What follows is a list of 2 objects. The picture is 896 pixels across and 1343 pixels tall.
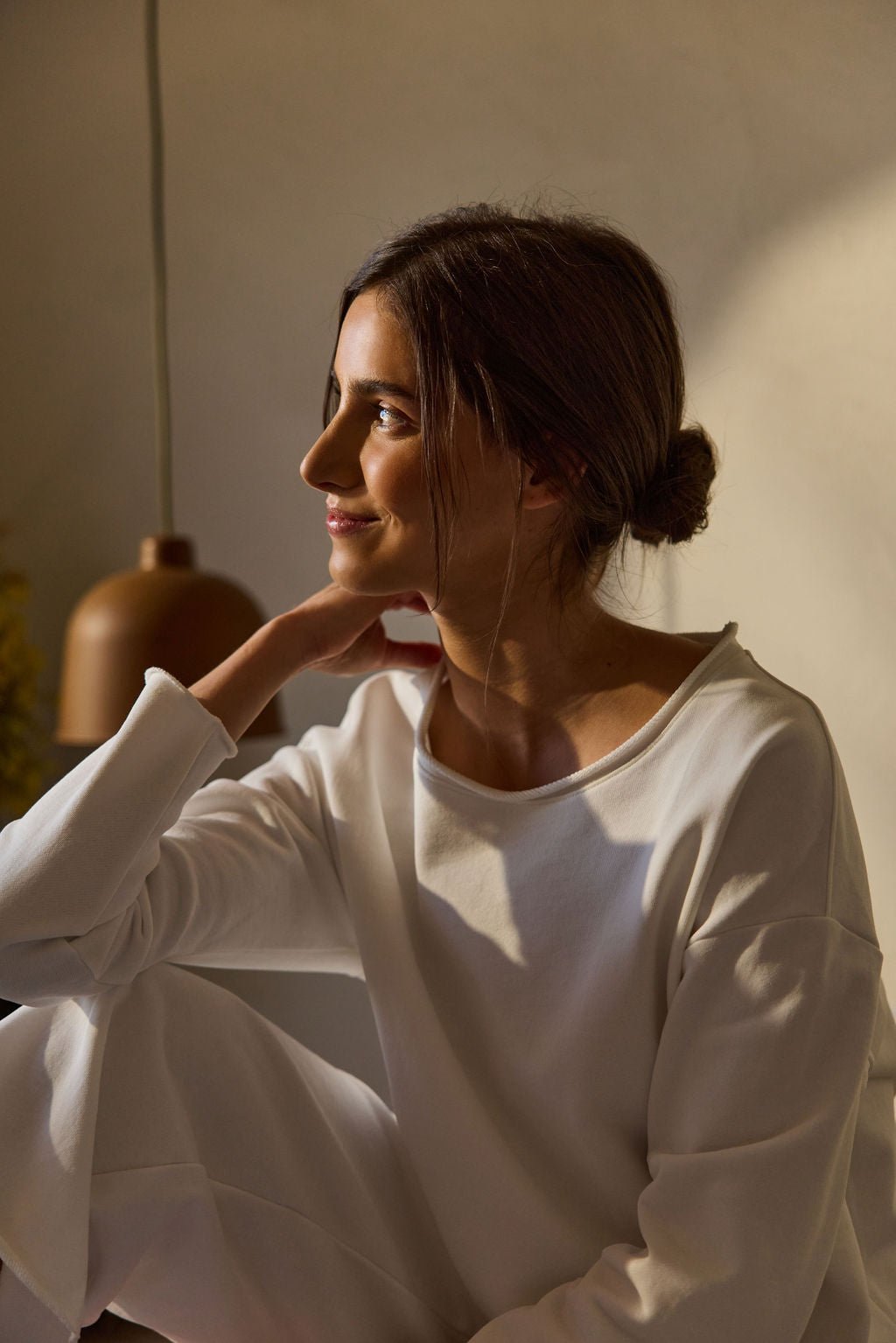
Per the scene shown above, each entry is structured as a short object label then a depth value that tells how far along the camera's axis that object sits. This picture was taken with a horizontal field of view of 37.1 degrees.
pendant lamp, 1.30
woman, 1.05
